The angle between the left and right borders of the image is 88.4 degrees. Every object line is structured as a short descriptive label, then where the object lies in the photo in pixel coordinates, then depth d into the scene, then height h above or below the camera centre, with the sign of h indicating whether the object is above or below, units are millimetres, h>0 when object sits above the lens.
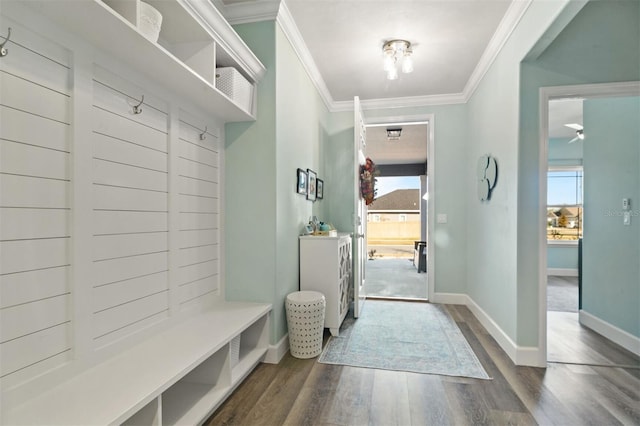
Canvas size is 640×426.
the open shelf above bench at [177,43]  1193 +707
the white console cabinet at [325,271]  2844 -501
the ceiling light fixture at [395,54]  2811 +1404
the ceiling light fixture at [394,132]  5359 +1352
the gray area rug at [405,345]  2330 -1076
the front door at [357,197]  3220 +163
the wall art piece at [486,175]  2924 +367
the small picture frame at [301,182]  2929 +289
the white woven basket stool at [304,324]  2449 -836
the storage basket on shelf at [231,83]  2084 +836
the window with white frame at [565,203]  6070 +219
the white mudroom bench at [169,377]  1097 -659
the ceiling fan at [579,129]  4477 +1215
